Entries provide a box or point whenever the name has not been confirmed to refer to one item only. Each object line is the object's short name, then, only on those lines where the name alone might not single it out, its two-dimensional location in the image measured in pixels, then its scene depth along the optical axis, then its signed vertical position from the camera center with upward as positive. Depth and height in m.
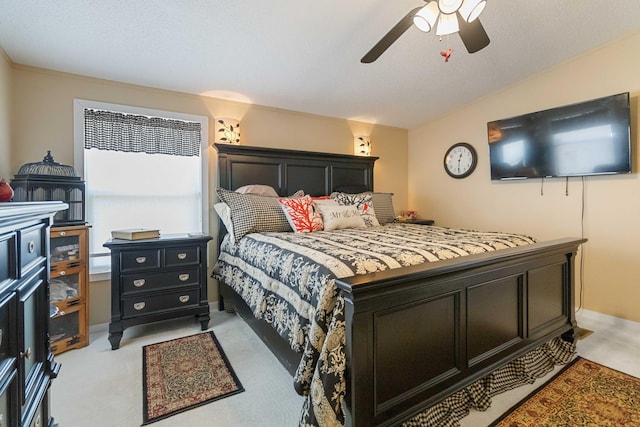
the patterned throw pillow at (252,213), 2.80 -0.03
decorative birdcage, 2.22 +0.19
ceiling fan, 1.66 +1.10
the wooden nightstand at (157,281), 2.45 -0.60
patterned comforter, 1.25 -0.38
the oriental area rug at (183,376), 1.76 -1.10
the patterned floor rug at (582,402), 1.61 -1.12
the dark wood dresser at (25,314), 0.82 -0.33
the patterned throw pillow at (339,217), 2.95 -0.08
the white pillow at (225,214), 2.86 -0.04
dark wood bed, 1.26 -0.61
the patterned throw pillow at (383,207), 3.71 +0.02
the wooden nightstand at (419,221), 4.13 -0.17
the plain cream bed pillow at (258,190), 3.23 +0.21
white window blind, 2.77 +0.40
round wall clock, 4.00 +0.66
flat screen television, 2.72 +0.67
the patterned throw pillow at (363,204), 3.25 +0.05
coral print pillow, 2.82 -0.05
